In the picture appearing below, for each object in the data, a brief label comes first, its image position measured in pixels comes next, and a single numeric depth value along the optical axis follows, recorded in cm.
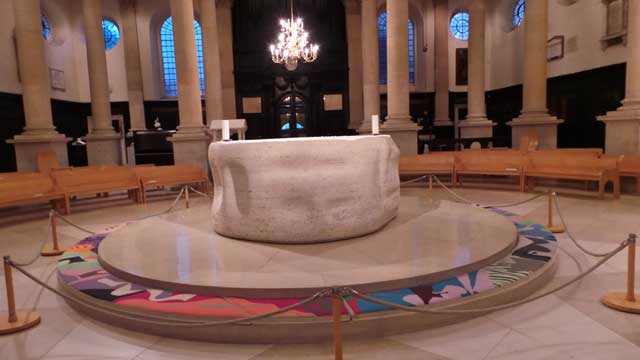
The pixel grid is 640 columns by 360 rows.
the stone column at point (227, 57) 2106
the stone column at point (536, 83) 1348
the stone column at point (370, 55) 1614
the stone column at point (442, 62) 2280
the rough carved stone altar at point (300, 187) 521
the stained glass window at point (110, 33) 2325
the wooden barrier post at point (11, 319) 388
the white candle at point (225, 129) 579
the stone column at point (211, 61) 1503
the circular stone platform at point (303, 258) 408
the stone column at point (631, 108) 1038
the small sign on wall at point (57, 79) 2066
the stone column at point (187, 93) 1197
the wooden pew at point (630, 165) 886
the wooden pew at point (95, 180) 960
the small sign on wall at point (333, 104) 2231
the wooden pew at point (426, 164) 1141
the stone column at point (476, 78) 1609
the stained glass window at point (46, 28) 2118
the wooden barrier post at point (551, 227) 653
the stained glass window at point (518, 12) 2162
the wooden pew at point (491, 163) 1048
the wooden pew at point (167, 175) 1072
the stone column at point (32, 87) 1205
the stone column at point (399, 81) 1268
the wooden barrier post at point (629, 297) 384
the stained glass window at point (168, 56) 2348
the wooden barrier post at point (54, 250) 629
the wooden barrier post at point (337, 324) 276
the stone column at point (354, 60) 2159
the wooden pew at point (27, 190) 848
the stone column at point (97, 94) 1590
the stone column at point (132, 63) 2152
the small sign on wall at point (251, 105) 2197
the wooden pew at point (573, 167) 889
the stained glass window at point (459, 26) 2419
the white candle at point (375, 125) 617
